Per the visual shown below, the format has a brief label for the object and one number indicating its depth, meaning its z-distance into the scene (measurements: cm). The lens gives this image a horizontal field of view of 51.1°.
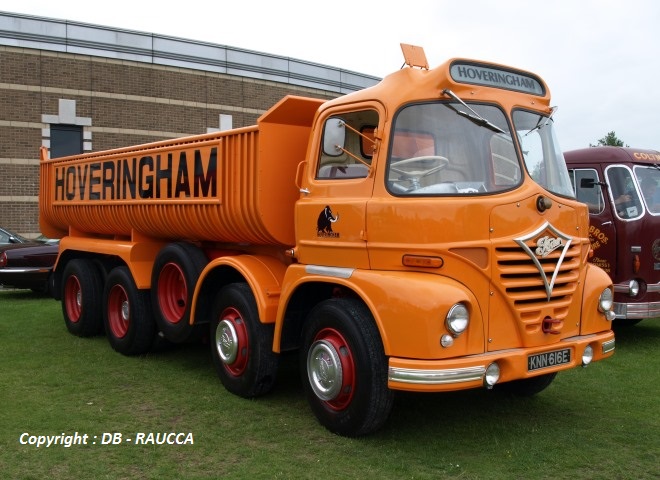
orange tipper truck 459
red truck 855
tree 4181
